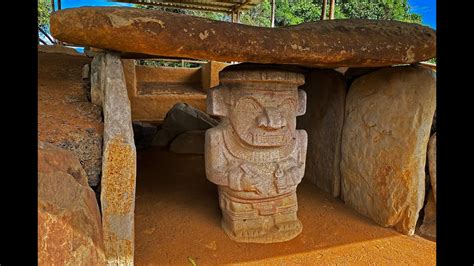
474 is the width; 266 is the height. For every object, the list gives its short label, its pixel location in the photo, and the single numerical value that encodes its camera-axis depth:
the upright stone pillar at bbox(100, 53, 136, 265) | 2.00
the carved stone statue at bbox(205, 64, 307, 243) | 2.89
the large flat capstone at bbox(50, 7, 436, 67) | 2.14
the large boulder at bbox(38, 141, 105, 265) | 1.37
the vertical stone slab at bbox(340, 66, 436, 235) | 2.96
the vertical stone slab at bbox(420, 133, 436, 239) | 3.26
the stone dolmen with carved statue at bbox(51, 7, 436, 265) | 2.13
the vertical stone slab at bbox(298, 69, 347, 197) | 3.79
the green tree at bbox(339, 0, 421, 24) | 18.97
